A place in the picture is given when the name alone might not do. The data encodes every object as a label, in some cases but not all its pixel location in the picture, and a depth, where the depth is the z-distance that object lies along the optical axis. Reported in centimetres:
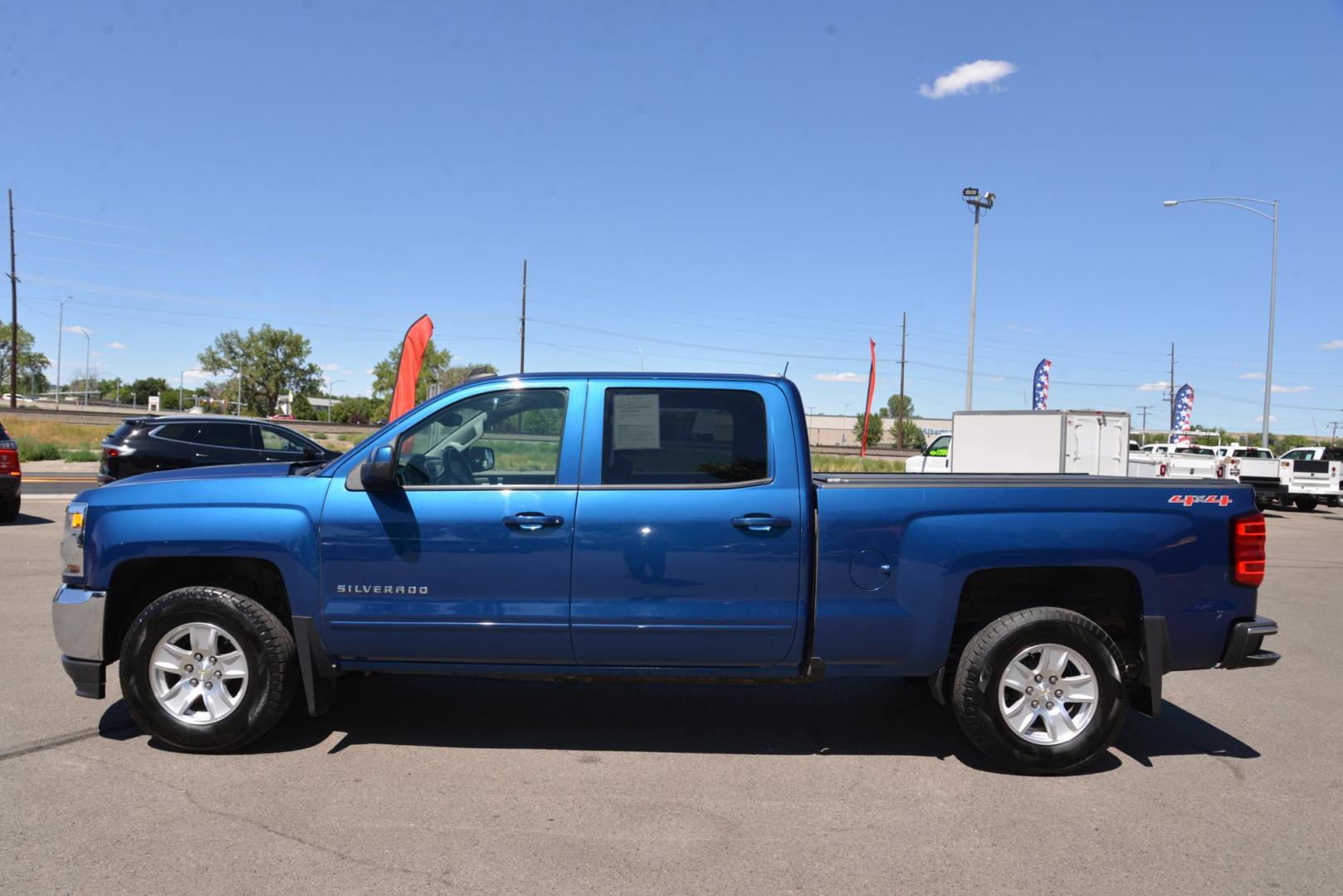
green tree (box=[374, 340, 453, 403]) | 10006
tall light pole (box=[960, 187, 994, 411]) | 3000
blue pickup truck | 441
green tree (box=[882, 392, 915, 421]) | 13388
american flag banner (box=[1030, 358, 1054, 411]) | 3216
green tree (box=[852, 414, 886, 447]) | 9906
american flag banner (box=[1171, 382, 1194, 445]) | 4116
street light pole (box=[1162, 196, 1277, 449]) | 2775
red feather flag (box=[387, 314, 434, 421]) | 1639
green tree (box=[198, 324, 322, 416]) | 10638
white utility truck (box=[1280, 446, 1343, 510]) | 2414
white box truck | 1930
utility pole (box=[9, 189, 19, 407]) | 5212
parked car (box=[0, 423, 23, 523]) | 1312
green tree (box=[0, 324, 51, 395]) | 10344
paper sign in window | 461
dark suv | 1552
